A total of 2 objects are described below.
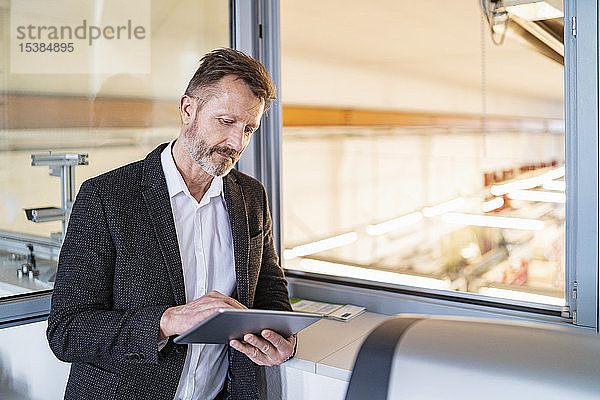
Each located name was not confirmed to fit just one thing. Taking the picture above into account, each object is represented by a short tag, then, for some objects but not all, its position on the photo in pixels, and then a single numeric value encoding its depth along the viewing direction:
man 1.32
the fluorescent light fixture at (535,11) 1.64
